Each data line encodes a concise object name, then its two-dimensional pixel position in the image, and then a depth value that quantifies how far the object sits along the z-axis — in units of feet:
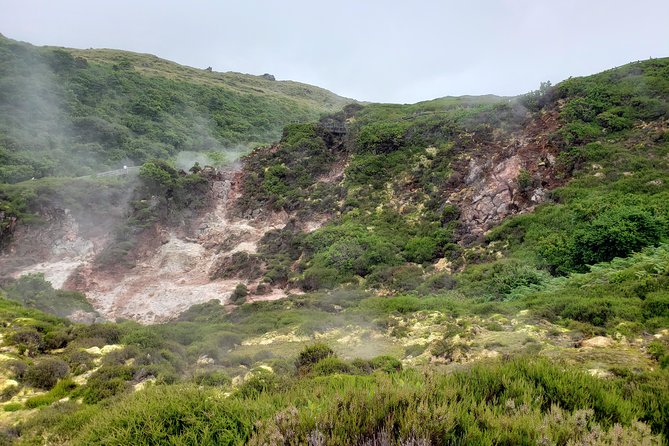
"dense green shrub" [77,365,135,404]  28.45
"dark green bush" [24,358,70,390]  31.15
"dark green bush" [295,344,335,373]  32.65
